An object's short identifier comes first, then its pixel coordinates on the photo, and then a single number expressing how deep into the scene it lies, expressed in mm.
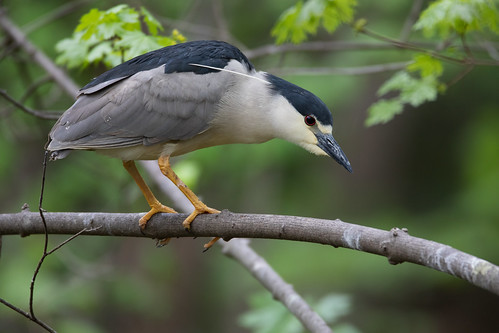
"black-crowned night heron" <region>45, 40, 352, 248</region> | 7086
